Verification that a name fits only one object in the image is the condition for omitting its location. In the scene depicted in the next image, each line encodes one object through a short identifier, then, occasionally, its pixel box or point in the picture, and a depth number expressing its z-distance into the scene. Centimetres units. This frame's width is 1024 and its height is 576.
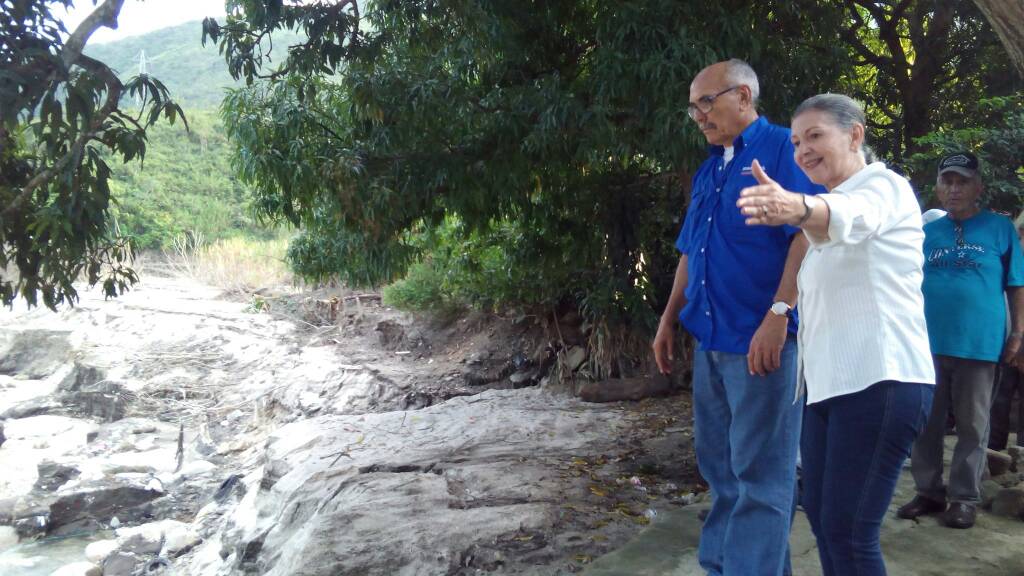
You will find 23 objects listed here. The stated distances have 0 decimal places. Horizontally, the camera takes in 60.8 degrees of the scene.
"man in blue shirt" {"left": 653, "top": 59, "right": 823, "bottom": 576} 260
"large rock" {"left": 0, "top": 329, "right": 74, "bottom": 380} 1362
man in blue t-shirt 381
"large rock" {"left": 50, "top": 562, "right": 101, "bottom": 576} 728
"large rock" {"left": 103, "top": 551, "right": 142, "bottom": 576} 721
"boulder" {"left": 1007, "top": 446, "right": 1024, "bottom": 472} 485
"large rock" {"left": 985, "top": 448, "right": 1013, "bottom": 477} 478
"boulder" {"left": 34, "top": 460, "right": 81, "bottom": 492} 954
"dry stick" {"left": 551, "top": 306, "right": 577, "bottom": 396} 852
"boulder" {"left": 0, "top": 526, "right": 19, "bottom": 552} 843
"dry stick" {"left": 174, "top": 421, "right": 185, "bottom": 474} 998
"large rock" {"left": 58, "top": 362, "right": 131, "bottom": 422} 1190
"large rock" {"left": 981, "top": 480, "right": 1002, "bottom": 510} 421
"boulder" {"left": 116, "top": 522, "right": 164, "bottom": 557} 757
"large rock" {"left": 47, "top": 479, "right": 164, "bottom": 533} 870
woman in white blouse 215
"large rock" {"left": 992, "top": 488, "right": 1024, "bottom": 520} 402
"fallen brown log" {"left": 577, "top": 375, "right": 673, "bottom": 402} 785
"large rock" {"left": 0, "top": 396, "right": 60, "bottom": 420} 1173
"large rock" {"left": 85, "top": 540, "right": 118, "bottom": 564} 768
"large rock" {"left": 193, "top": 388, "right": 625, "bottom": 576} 416
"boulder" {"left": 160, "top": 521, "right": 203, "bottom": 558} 729
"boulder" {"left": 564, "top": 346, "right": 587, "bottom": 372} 856
